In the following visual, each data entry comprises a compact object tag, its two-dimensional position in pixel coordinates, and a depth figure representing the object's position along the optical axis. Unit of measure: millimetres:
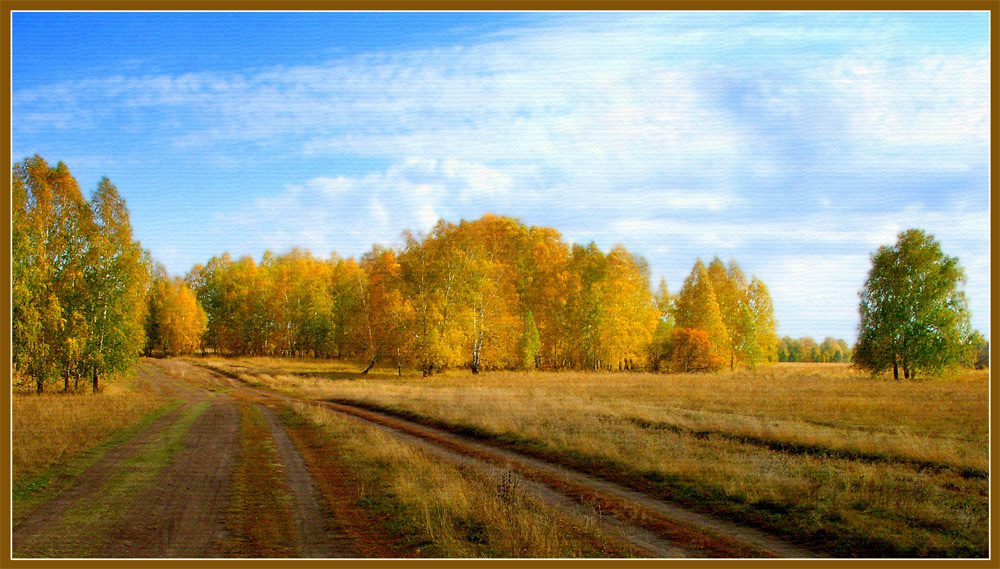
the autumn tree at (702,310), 56406
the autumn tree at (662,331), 57219
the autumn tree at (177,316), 73875
